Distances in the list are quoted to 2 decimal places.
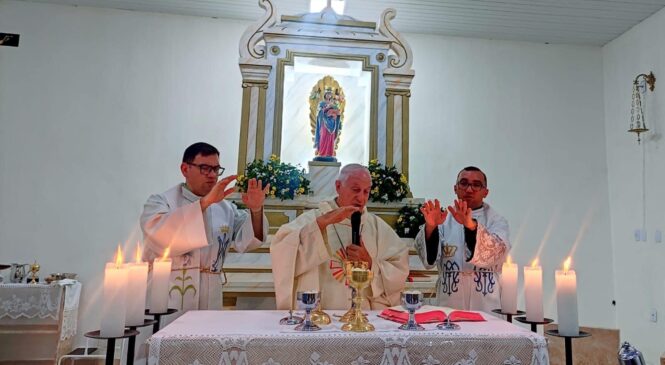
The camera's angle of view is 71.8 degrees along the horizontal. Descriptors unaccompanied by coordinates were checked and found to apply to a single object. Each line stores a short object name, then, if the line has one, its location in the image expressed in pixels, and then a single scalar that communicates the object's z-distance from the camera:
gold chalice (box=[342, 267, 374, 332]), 1.95
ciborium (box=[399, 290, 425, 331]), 1.88
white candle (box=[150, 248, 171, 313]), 2.18
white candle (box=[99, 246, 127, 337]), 1.70
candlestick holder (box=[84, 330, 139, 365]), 1.66
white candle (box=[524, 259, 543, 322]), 2.10
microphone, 2.47
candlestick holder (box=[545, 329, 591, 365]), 1.93
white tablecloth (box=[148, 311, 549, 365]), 1.67
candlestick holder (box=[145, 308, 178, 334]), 2.13
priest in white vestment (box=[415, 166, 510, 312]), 3.28
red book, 2.05
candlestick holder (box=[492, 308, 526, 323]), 2.29
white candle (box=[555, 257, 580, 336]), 1.94
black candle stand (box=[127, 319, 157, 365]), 1.88
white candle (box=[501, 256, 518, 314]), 2.31
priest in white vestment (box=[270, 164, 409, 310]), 2.62
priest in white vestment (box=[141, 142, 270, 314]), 2.55
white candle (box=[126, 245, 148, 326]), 1.92
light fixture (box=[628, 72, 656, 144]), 6.02
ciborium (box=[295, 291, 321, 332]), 1.83
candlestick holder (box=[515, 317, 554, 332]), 2.03
